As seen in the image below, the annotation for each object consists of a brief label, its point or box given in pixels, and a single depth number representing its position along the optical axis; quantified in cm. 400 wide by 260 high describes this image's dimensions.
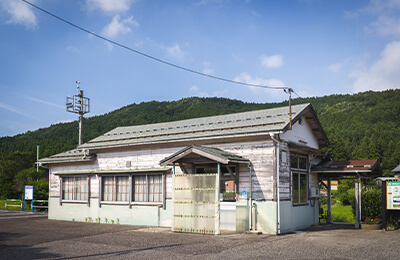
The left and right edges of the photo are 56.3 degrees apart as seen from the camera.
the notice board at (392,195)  1322
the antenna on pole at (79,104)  3008
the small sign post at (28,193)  2477
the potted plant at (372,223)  1402
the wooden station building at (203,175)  1284
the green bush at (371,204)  1430
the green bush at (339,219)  1919
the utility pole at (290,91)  1387
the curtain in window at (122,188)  1659
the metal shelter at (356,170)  1432
